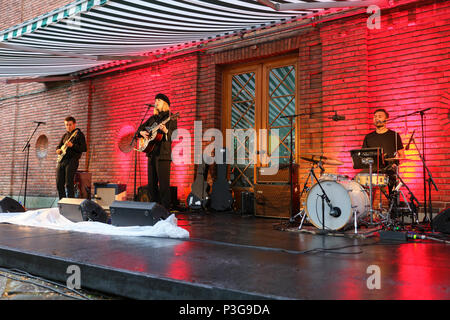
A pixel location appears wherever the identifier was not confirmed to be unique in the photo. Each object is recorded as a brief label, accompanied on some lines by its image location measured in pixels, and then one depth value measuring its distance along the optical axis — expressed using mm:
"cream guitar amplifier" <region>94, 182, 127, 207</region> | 7477
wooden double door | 6355
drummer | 4655
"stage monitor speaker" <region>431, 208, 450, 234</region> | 3840
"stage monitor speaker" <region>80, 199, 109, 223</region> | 4316
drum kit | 3906
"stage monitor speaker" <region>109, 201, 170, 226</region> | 3703
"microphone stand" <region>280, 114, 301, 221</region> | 4726
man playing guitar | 5954
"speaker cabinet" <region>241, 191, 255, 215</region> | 6086
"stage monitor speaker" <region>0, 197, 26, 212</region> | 5235
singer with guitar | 4836
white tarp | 3504
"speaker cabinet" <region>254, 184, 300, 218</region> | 5422
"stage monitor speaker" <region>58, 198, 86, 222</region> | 4387
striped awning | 4473
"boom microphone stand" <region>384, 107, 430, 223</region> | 4491
